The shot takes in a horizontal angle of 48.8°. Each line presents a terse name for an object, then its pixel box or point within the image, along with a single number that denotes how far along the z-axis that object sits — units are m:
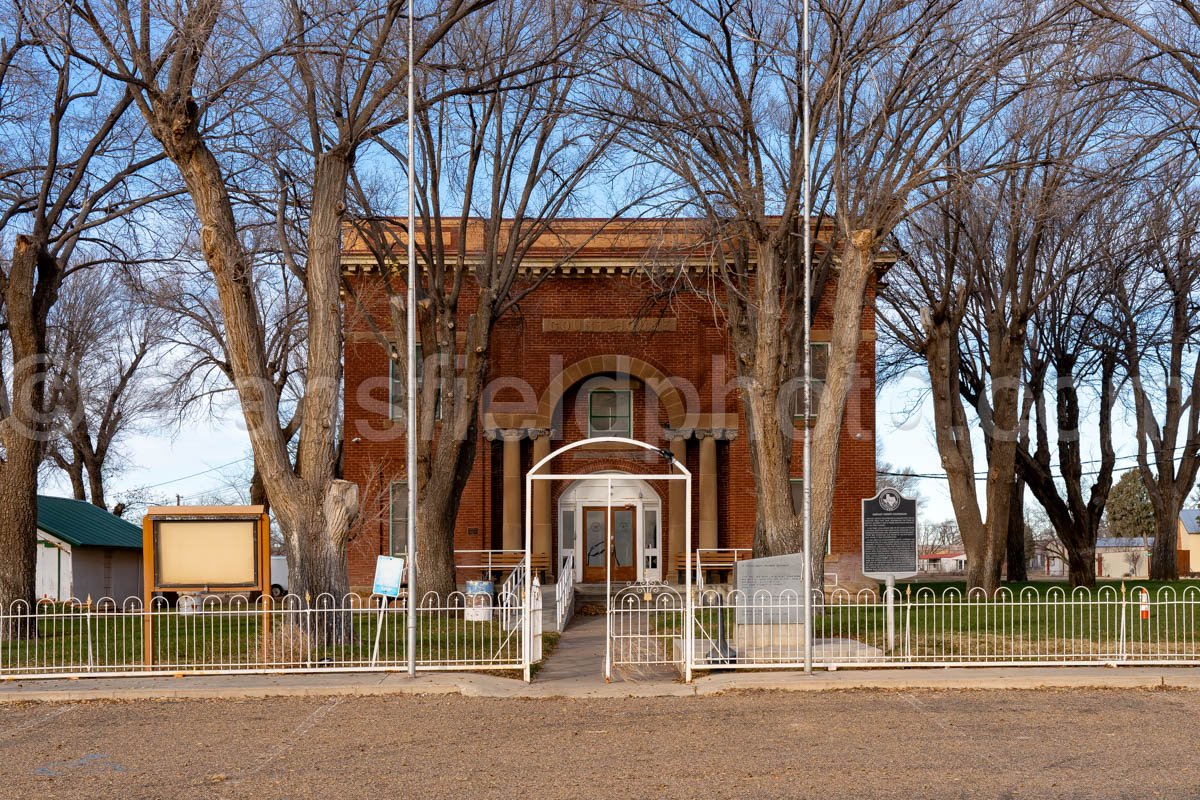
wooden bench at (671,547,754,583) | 33.25
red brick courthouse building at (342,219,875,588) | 34.47
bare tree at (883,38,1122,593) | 23.34
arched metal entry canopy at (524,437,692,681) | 15.12
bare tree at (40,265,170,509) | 38.59
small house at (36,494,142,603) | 35.41
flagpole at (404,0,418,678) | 15.14
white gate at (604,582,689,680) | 15.48
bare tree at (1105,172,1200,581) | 30.88
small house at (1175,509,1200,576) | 82.44
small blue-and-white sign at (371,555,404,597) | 16.09
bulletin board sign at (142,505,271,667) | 16.16
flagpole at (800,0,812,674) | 15.20
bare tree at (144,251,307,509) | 34.41
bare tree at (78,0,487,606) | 16.62
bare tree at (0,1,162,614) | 20.53
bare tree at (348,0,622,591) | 24.44
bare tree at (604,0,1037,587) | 18.95
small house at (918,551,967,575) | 117.88
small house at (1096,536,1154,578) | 83.22
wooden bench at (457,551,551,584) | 33.31
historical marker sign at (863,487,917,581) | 17.41
